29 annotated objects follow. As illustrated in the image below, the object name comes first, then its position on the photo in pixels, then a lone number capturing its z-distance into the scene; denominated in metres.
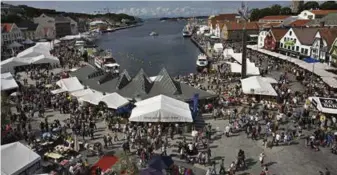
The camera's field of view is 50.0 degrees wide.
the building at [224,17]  117.50
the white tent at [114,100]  24.58
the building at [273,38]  56.88
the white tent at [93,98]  26.00
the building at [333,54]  40.25
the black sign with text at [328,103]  23.83
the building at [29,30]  95.89
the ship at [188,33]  112.82
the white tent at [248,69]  36.82
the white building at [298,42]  48.09
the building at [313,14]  87.06
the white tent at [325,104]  23.47
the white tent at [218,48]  60.16
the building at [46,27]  101.75
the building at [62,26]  110.88
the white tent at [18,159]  14.52
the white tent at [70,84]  29.87
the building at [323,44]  43.05
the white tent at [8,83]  31.05
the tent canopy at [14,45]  70.69
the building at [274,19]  92.00
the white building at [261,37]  61.13
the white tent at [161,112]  21.56
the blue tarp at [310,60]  42.42
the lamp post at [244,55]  34.97
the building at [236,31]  82.19
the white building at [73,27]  119.40
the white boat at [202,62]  49.41
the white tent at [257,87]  27.99
